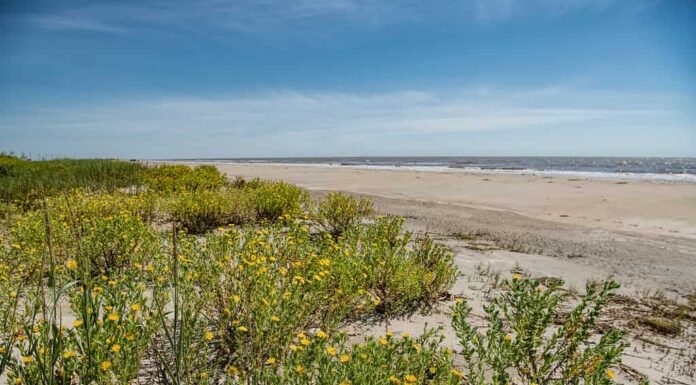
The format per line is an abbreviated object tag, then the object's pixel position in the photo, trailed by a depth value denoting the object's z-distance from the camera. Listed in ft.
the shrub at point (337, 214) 25.34
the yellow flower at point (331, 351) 8.00
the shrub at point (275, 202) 28.60
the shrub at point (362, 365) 7.42
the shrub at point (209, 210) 25.27
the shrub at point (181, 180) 39.52
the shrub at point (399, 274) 13.94
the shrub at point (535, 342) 7.93
